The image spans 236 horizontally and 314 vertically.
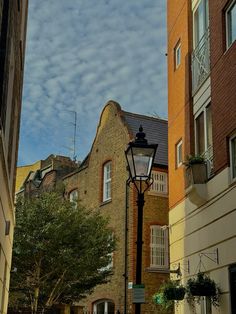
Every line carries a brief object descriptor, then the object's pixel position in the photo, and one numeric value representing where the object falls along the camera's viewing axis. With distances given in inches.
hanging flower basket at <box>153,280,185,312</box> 514.6
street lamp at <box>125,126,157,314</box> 376.5
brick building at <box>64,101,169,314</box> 939.3
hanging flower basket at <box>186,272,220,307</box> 454.9
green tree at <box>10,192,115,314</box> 807.7
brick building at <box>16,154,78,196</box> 1350.9
